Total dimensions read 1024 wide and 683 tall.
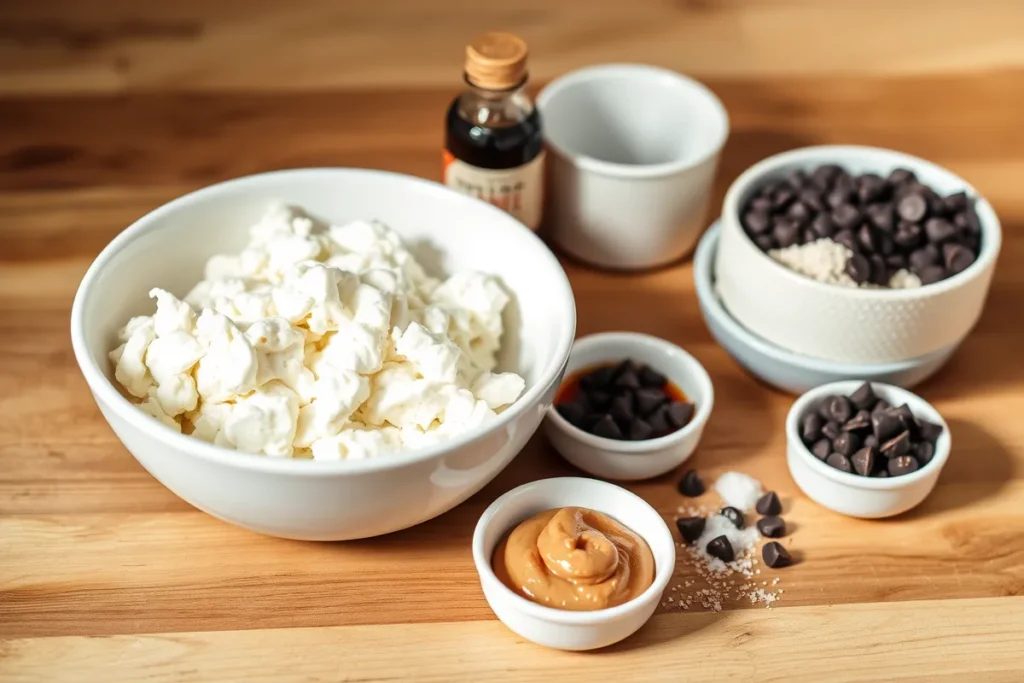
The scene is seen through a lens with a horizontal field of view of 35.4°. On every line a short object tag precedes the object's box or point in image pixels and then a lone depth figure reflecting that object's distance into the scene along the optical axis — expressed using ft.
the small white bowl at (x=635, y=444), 2.17
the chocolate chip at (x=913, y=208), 2.37
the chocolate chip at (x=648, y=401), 2.25
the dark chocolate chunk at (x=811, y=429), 2.20
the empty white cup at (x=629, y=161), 2.48
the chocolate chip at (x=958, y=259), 2.31
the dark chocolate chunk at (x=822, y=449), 2.18
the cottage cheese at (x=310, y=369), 2.00
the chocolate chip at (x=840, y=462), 2.16
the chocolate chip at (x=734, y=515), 2.16
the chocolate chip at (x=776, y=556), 2.10
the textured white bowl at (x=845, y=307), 2.25
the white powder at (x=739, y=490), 2.20
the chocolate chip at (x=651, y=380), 2.31
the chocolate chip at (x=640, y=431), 2.21
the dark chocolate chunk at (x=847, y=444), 2.17
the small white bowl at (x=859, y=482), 2.13
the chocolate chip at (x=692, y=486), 2.20
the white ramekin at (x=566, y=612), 1.93
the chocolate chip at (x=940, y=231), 2.35
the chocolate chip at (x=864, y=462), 2.14
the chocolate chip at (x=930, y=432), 2.19
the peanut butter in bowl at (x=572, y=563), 1.95
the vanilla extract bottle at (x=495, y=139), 2.35
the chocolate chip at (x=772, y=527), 2.15
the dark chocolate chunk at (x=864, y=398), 2.22
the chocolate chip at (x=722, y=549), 2.11
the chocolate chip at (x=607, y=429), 2.20
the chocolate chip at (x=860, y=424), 2.18
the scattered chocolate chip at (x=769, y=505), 2.17
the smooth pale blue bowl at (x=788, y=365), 2.31
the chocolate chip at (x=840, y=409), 2.21
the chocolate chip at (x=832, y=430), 2.20
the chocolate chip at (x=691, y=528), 2.13
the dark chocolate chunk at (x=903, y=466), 2.14
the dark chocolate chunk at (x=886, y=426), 2.17
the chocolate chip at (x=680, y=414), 2.23
